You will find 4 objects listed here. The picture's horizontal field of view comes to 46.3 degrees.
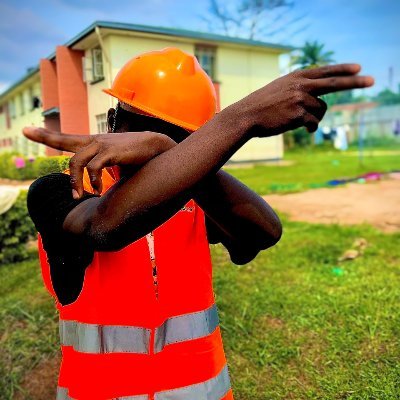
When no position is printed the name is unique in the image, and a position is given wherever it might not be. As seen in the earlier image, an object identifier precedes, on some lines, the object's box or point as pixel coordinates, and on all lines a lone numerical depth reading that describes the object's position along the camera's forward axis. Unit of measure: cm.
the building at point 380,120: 3119
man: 111
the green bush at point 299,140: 2543
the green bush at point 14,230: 602
